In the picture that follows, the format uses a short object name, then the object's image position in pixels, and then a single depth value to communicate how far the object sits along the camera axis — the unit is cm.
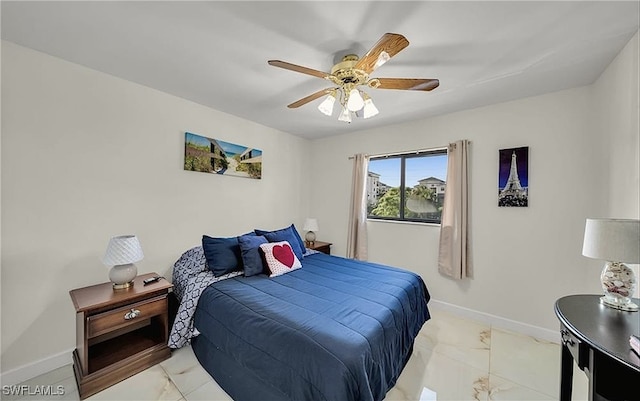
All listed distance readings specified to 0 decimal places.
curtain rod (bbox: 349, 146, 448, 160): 309
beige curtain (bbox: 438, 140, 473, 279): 284
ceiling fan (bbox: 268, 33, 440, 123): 146
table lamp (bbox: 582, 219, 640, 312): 125
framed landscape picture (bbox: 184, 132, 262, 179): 276
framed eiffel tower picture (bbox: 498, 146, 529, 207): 256
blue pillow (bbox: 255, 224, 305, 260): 278
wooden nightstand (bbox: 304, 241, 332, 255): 380
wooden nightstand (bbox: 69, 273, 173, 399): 168
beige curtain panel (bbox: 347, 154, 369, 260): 366
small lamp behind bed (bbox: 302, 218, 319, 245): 384
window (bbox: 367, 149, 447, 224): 320
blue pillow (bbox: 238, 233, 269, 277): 234
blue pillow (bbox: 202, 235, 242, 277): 232
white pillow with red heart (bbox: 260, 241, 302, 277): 237
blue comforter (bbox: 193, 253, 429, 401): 125
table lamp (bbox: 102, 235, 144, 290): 187
